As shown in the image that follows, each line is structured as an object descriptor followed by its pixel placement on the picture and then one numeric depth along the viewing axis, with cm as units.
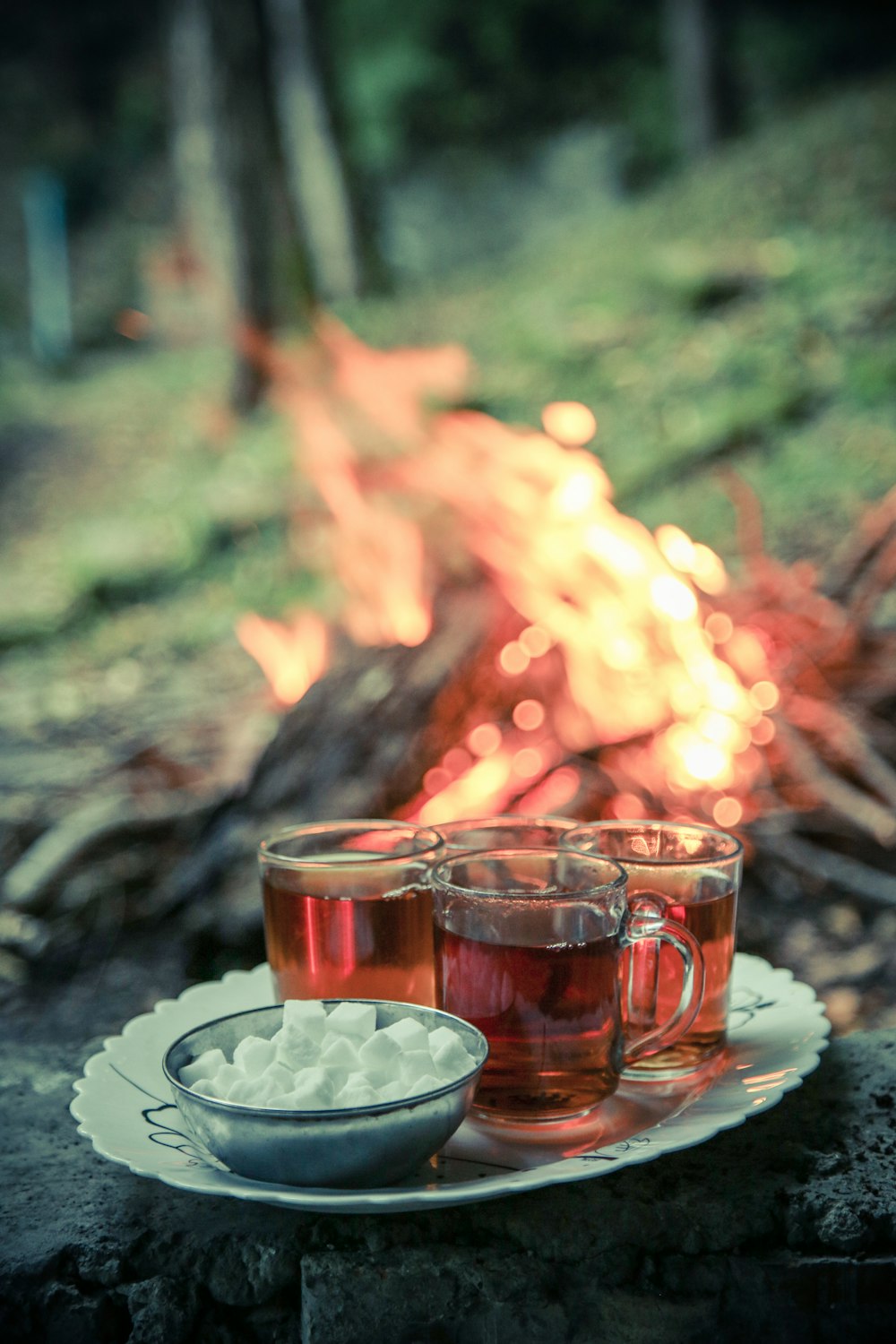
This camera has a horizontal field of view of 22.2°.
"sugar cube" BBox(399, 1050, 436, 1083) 75
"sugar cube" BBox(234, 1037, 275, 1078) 76
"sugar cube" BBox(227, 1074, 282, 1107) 74
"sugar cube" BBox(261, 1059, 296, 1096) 74
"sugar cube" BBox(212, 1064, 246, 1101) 75
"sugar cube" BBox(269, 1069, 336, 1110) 73
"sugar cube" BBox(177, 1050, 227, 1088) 75
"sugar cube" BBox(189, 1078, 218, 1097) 75
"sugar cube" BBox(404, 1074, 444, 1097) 74
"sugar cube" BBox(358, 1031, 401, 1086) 75
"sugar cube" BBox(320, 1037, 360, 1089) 74
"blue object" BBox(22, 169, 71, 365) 618
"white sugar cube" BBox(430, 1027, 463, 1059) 76
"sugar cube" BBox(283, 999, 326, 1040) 77
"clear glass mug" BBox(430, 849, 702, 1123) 79
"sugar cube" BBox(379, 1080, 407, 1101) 74
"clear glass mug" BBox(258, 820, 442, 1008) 84
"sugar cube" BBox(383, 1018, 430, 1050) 76
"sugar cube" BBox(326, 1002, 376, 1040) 77
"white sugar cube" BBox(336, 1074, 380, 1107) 73
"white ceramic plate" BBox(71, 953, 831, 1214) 73
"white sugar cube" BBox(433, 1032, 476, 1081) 75
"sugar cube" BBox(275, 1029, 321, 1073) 75
